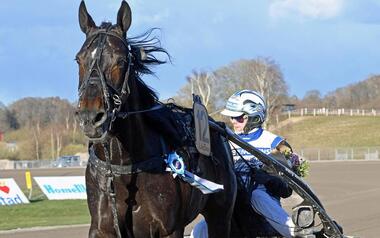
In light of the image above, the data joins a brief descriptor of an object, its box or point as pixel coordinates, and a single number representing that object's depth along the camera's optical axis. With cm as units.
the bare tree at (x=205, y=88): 5411
